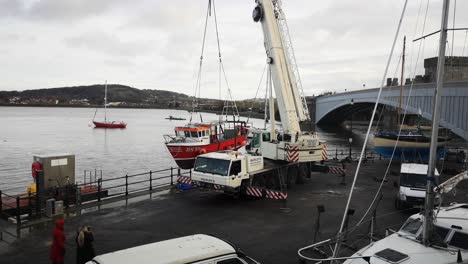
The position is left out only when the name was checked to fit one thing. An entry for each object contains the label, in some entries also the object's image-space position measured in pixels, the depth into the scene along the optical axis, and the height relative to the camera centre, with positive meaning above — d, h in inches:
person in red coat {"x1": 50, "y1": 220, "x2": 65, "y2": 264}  394.6 -147.5
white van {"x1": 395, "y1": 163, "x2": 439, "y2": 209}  663.8 -128.6
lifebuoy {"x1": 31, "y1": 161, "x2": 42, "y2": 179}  633.0 -108.3
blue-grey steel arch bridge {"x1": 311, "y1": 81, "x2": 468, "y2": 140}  1210.0 +60.4
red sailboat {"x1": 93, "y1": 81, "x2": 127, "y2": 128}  4572.8 -257.2
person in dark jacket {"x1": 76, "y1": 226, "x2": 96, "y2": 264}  386.3 -143.8
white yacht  337.4 -123.9
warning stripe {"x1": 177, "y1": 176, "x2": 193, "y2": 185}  756.2 -145.9
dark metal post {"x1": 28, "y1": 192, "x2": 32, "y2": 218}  579.2 -160.5
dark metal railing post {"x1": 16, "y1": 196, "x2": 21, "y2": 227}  541.0 -158.1
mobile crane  830.5 -61.2
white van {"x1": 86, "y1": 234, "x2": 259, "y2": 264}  283.9 -113.0
